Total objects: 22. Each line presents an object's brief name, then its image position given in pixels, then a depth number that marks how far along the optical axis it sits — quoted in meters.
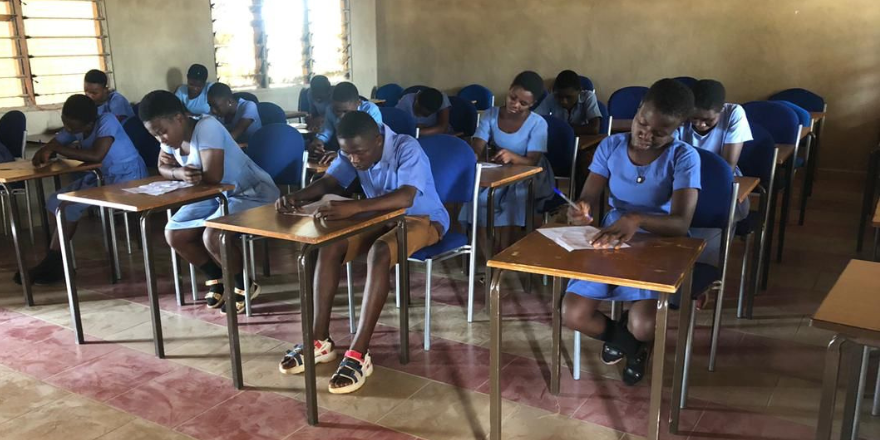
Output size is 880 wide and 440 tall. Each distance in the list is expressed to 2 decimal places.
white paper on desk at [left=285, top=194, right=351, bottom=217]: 2.60
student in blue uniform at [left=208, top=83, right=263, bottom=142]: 5.09
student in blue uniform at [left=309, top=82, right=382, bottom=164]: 4.43
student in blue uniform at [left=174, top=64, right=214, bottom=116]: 6.12
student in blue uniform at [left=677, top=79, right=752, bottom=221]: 3.14
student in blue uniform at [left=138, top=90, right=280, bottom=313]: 3.13
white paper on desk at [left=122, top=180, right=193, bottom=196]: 3.01
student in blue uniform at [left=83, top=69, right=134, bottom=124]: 5.03
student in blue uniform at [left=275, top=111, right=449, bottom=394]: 2.67
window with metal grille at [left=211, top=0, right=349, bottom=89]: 6.94
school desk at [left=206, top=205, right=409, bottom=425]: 2.29
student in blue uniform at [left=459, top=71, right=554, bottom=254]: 3.73
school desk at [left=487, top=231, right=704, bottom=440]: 1.81
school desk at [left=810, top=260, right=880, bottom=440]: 1.39
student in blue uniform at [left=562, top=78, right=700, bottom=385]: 2.30
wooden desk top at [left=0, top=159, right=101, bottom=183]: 3.46
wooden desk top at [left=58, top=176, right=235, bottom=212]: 2.78
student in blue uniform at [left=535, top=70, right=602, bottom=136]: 5.23
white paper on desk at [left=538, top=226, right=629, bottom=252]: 2.08
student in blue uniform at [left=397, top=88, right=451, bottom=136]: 5.46
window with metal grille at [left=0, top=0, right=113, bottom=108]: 5.20
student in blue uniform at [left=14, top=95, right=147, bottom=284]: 3.92
